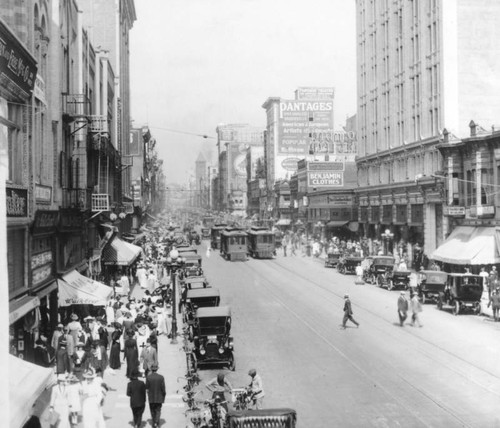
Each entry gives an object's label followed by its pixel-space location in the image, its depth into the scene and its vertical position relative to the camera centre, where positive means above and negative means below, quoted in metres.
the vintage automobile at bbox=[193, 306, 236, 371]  21.38 -3.88
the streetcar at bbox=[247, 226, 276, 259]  66.12 -2.56
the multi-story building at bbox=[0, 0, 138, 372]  18.83 +2.17
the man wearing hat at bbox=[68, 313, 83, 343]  21.47 -3.43
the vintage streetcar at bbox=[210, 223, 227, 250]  83.46 -2.15
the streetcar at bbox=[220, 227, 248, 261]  64.25 -2.53
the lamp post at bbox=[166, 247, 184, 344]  26.19 -2.80
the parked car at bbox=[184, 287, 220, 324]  27.28 -3.24
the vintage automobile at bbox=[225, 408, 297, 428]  12.12 -3.60
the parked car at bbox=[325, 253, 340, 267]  56.94 -3.55
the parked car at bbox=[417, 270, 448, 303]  34.56 -3.51
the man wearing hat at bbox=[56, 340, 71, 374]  19.36 -4.03
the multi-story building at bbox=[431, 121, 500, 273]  42.91 +1.17
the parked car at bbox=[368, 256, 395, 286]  44.19 -3.25
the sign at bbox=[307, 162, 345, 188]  71.75 +4.70
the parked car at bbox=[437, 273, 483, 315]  31.27 -3.57
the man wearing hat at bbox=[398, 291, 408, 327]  28.06 -3.85
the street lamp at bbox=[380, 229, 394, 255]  58.81 -2.00
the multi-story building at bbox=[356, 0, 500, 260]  53.00 +10.15
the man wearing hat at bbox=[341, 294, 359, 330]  27.50 -3.92
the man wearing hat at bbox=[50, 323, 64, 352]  20.47 -3.57
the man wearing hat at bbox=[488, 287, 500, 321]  29.25 -3.80
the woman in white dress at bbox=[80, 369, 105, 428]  14.02 -3.84
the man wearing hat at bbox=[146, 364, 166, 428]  15.05 -3.90
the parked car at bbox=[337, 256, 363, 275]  50.81 -3.56
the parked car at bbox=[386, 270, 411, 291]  40.75 -3.84
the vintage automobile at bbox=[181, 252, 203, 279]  42.29 -3.08
